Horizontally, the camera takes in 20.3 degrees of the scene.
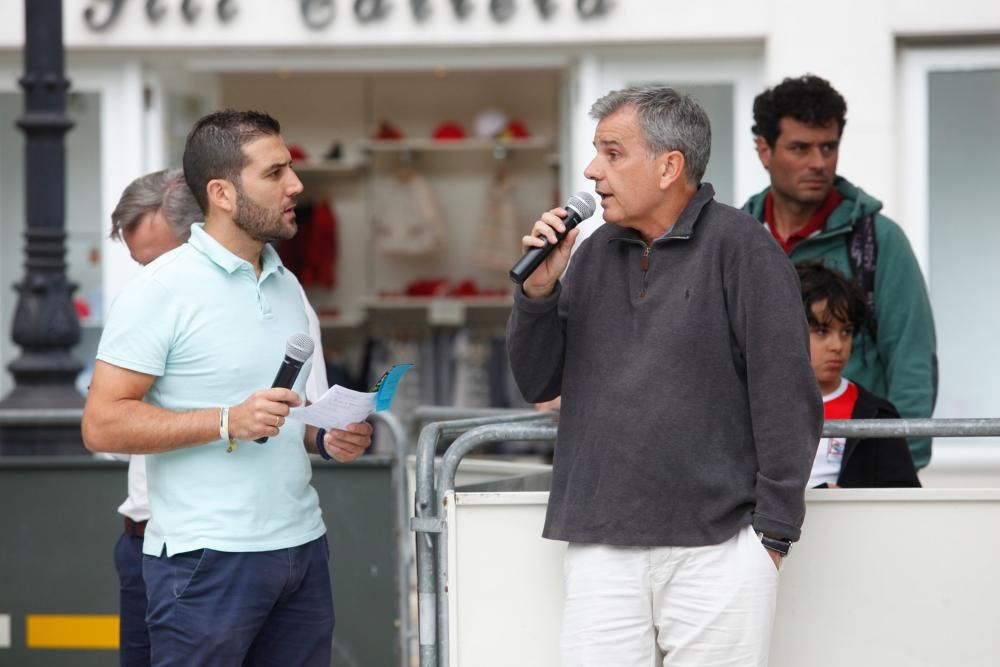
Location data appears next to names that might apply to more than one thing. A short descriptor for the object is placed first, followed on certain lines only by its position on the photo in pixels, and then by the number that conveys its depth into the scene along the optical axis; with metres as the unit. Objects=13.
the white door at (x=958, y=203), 14.85
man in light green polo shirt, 5.97
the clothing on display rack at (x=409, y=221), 21.66
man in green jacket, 7.86
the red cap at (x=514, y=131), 21.55
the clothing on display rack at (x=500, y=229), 21.39
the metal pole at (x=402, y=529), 9.59
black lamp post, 11.44
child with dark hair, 6.93
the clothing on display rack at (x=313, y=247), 21.67
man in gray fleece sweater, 5.66
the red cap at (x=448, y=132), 21.70
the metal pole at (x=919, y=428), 6.27
